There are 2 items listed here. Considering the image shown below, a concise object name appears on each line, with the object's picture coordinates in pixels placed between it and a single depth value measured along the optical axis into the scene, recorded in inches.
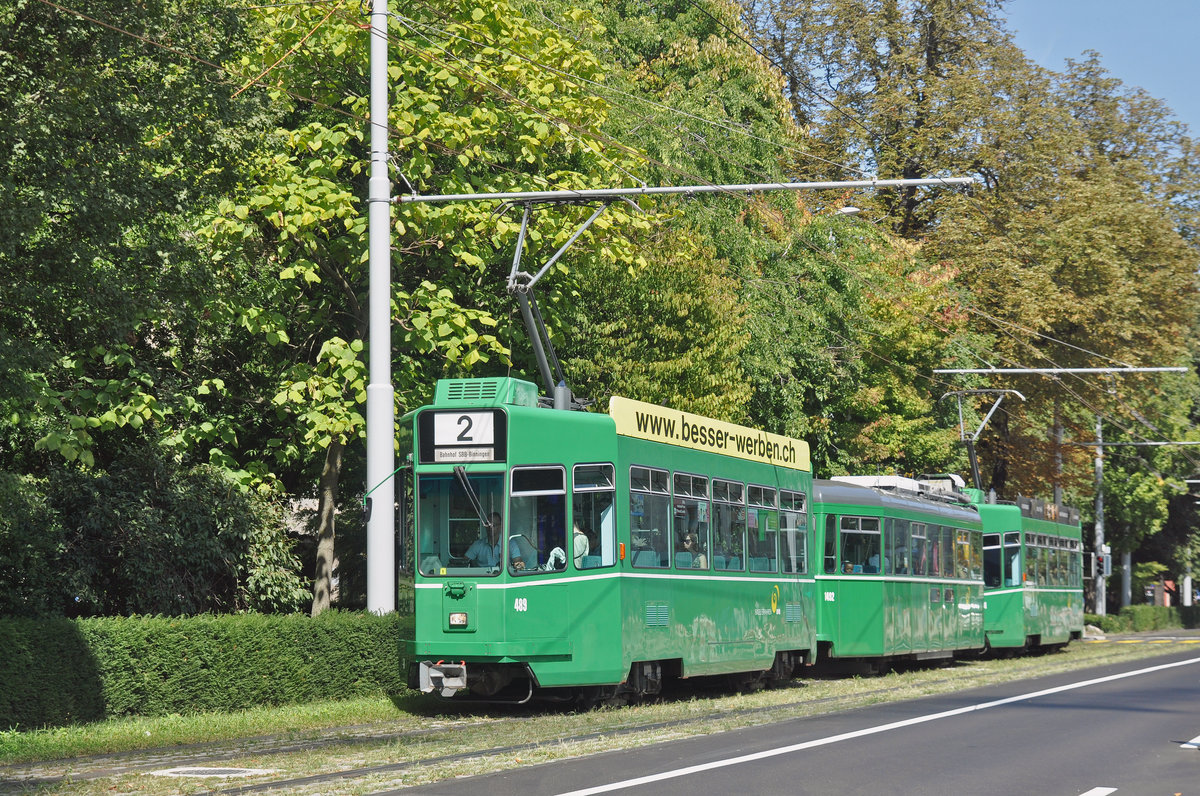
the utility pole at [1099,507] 1926.2
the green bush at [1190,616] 2962.6
